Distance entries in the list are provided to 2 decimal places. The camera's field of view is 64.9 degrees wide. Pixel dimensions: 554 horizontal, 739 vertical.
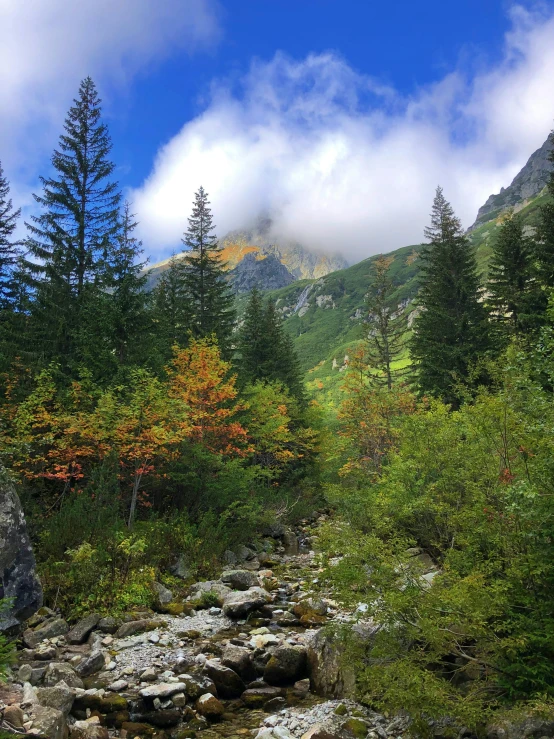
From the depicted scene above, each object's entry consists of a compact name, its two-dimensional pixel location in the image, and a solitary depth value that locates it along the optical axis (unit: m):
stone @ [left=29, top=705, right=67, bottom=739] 5.27
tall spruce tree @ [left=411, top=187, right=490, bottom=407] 27.58
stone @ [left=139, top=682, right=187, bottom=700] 7.05
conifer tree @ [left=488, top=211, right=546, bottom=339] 27.22
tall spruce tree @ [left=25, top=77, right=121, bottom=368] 19.12
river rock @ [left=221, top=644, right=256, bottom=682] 8.04
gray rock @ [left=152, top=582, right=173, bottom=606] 11.57
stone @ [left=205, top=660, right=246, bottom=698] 7.54
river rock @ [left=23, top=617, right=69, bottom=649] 8.80
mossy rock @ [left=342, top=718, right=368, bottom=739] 5.82
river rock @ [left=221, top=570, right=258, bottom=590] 13.47
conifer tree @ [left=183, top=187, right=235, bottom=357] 30.78
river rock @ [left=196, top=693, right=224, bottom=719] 6.88
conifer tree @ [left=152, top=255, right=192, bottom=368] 24.90
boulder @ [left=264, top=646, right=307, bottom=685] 7.88
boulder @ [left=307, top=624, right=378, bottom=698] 6.96
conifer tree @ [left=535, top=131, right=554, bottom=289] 23.92
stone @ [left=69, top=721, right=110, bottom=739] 5.76
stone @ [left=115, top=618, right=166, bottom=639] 9.66
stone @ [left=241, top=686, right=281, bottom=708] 7.27
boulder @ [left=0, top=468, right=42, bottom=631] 7.76
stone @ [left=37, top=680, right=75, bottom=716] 6.30
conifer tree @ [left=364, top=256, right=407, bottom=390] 37.97
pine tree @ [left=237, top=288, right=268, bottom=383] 35.50
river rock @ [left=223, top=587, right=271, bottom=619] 11.12
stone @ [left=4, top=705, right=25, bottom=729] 5.21
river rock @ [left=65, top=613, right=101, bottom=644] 9.20
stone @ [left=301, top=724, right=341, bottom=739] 5.61
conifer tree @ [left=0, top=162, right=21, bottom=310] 23.97
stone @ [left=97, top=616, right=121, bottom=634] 9.77
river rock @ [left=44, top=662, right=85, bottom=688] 7.20
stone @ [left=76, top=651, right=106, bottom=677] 7.88
